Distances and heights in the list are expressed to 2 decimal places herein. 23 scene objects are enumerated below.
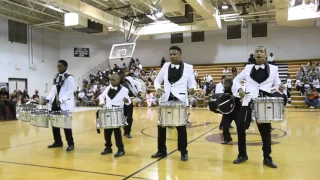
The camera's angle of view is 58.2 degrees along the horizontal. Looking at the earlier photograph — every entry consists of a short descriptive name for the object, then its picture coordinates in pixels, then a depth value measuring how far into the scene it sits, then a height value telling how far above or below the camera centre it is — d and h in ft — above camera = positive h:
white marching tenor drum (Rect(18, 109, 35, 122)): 18.49 -1.96
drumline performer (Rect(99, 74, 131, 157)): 17.13 -0.84
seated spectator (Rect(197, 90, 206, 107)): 58.25 -3.18
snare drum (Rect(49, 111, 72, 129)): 17.26 -2.09
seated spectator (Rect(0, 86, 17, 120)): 37.93 -2.56
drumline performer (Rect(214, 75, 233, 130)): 24.53 -0.40
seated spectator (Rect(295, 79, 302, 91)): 56.02 -0.19
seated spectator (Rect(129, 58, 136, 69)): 78.82 +5.80
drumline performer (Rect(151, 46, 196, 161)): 15.43 -0.08
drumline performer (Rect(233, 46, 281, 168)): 14.10 -0.24
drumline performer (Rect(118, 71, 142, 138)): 23.03 -0.58
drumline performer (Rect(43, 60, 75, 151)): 18.28 -0.57
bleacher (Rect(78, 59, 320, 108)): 60.74 +3.62
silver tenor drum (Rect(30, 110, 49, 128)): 17.65 -2.07
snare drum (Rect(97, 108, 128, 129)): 15.65 -1.91
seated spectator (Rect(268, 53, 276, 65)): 66.02 +5.73
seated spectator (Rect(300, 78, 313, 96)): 53.26 -0.56
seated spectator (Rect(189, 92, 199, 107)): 57.94 -3.65
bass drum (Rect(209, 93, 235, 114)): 17.17 -1.17
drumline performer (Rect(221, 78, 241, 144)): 20.16 -2.33
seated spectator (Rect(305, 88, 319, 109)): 51.01 -2.68
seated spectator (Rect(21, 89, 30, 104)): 48.07 -2.22
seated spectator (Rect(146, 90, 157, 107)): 63.77 -3.61
